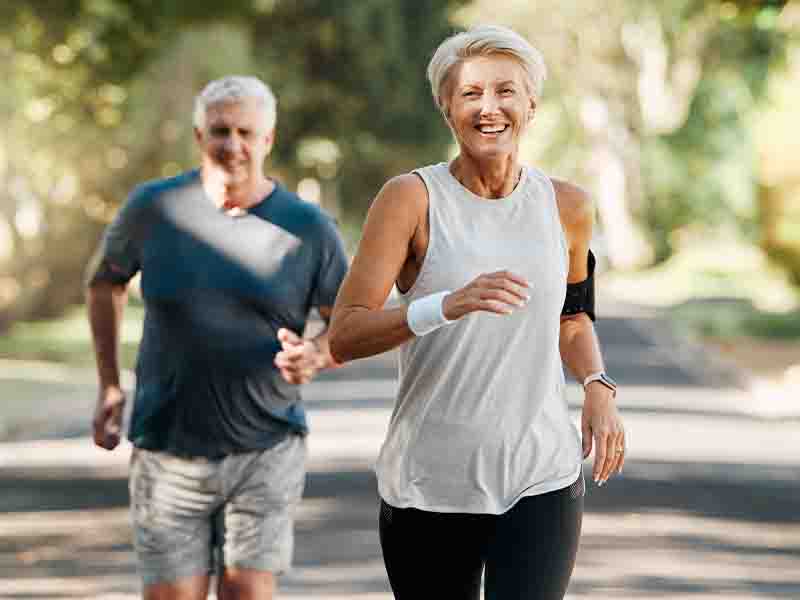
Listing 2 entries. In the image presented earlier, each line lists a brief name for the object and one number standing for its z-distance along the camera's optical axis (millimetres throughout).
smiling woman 5876
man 7709
